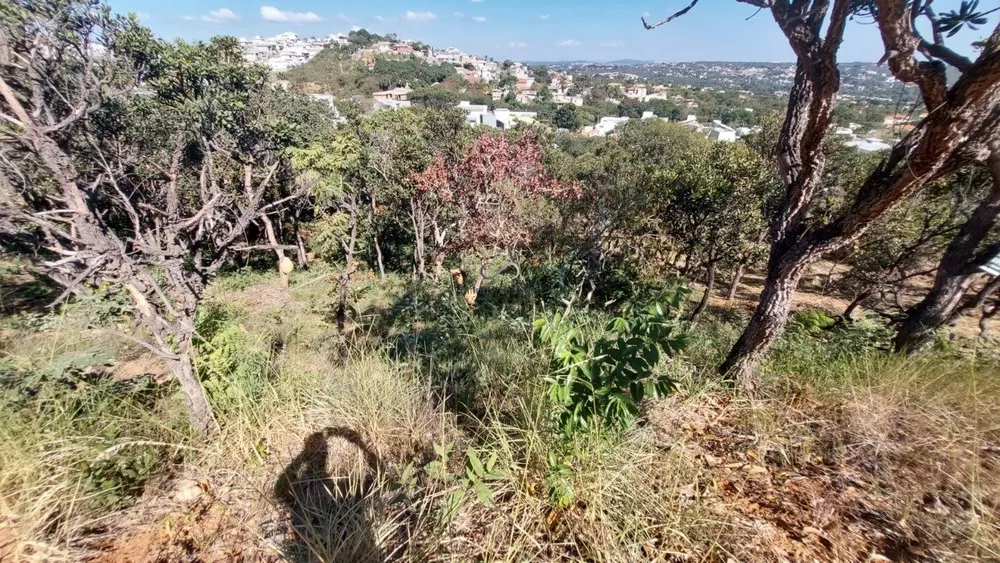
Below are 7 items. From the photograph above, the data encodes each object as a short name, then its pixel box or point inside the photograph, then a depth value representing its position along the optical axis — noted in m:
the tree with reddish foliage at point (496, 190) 6.79
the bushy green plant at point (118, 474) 1.62
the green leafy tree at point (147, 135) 2.21
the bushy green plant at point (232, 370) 2.24
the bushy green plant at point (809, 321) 2.46
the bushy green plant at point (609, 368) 1.43
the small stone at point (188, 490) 1.70
